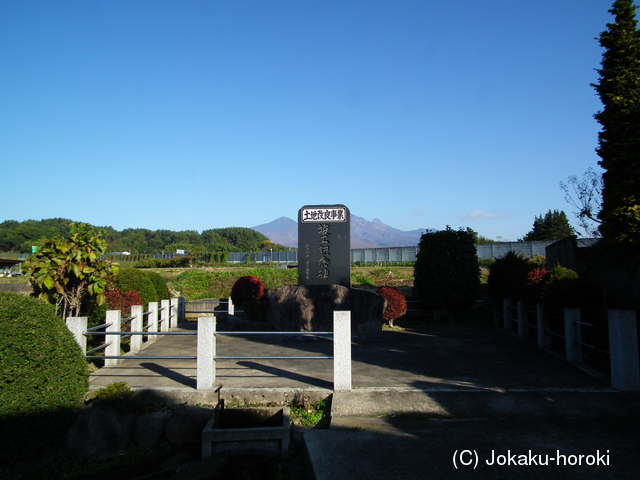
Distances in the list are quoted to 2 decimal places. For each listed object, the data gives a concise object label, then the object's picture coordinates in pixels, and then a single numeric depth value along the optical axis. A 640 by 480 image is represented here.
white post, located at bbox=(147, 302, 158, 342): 10.16
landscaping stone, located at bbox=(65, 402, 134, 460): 5.05
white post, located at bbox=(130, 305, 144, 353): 8.68
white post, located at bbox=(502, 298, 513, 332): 11.49
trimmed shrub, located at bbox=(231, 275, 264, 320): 15.12
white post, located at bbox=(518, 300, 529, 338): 9.97
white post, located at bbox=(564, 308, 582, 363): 6.95
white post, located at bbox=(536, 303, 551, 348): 8.48
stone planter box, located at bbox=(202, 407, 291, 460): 4.72
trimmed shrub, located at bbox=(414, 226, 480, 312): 13.49
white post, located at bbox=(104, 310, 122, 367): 7.54
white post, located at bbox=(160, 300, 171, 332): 11.46
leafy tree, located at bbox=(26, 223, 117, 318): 8.00
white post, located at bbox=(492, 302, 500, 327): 13.09
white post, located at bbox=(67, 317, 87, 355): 6.23
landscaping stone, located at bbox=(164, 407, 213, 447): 5.21
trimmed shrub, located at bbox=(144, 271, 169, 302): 13.58
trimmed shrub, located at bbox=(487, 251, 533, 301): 11.65
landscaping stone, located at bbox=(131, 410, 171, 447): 5.23
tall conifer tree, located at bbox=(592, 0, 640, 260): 7.85
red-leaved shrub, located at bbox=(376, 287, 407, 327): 12.84
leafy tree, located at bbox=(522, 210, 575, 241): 43.41
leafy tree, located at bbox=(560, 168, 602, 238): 10.66
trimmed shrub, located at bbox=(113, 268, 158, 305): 11.17
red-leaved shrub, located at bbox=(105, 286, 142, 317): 9.95
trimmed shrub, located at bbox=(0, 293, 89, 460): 4.66
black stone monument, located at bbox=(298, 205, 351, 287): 13.43
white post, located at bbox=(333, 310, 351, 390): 5.64
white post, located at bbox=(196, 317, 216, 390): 5.74
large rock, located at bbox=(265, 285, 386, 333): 11.66
